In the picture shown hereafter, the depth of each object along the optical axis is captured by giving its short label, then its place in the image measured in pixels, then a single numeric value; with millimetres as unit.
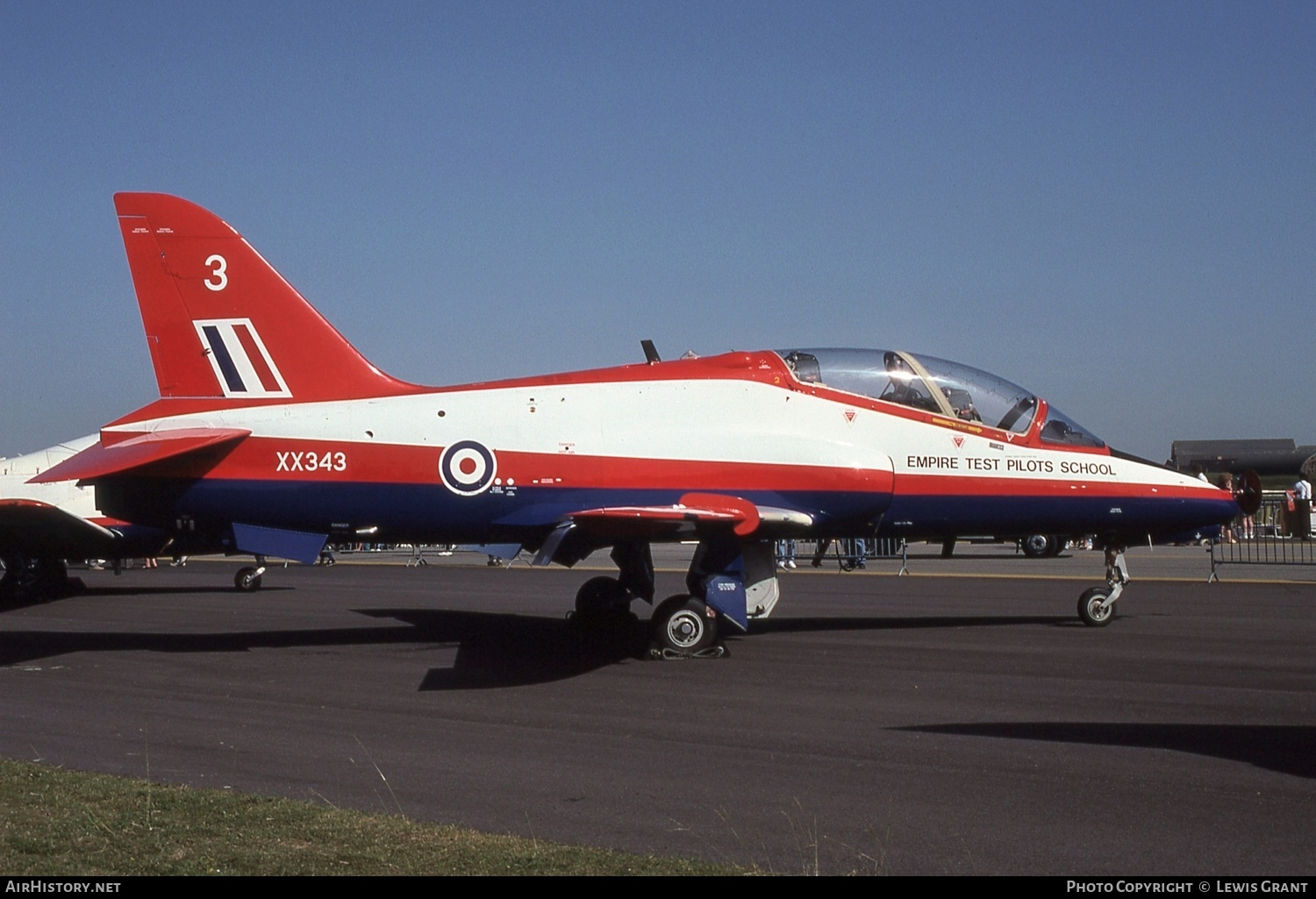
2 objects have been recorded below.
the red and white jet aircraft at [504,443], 13023
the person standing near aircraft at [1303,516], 27359
